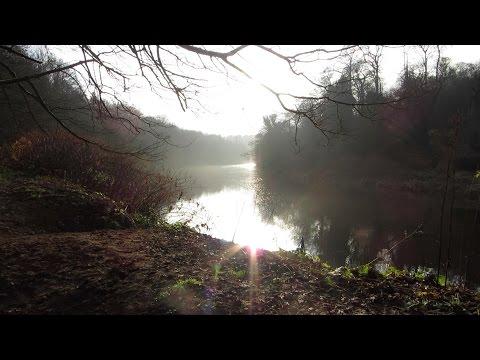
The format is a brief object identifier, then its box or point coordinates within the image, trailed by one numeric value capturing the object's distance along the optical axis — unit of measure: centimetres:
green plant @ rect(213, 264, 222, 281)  504
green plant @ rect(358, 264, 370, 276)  572
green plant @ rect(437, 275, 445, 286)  584
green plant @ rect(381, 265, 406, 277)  586
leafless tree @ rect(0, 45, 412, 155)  381
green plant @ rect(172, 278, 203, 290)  429
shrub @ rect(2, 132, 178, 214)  1188
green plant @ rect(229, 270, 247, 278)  523
